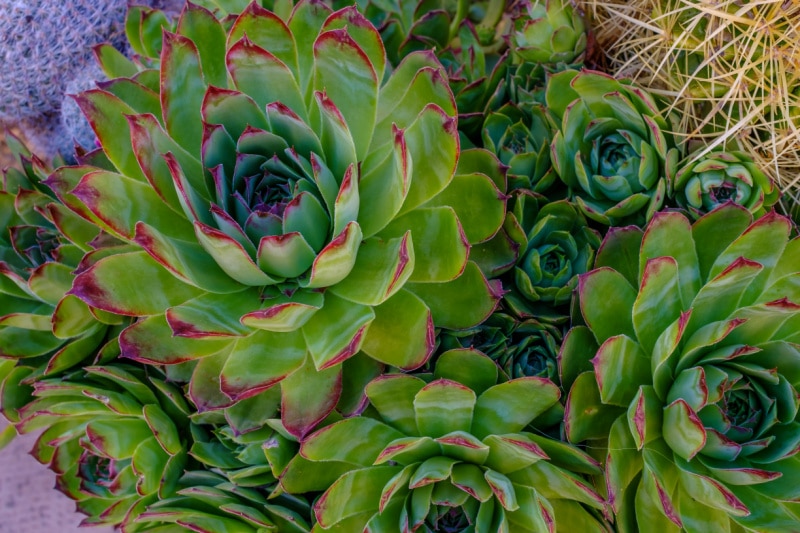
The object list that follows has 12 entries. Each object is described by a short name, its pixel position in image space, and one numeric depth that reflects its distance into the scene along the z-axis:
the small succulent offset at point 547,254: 0.53
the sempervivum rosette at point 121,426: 0.53
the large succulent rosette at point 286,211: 0.49
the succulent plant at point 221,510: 0.52
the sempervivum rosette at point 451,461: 0.50
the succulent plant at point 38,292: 0.54
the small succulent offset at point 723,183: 0.52
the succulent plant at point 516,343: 0.53
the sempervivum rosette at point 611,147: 0.53
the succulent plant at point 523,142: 0.55
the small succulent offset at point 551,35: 0.56
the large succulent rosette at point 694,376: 0.49
